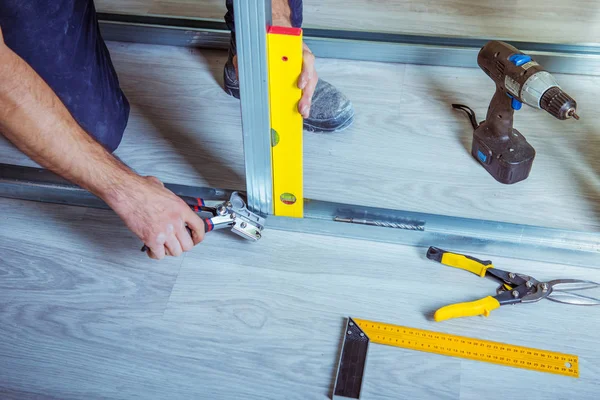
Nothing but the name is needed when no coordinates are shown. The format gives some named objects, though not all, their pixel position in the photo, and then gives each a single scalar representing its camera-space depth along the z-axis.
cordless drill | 1.52
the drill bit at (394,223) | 1.59
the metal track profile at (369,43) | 2.04
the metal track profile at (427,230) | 1.54
